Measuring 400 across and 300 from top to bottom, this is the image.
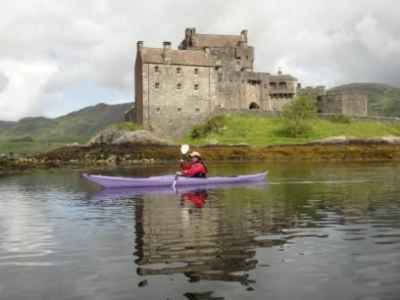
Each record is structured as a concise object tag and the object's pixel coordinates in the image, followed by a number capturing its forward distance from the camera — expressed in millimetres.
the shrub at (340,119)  91750
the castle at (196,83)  84625
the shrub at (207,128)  83188
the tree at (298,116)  83188
